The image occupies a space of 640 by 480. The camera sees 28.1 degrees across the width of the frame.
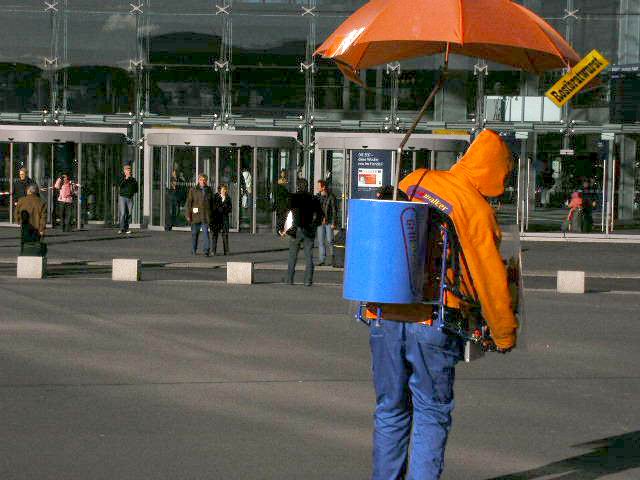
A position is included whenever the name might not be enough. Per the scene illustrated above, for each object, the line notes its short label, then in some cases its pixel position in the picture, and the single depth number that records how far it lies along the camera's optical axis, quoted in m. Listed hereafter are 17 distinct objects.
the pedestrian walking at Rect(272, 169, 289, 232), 31.08
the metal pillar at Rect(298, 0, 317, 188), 35.03
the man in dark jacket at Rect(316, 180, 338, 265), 23.98
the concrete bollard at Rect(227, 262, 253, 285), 18.36
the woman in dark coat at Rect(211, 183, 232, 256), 24.44
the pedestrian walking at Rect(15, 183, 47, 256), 20.41
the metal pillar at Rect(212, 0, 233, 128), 35.16
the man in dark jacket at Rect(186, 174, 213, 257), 24.53
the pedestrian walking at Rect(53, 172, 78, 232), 30.47
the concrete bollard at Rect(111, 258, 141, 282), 18.41
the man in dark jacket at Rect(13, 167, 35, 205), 30.09
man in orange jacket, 5.37
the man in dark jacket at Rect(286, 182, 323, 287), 18.88
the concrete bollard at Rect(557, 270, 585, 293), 18.20
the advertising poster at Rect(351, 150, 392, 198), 29.12
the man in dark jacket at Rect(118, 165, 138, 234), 30.20
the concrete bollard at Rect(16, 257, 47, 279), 18.42
